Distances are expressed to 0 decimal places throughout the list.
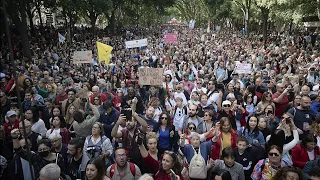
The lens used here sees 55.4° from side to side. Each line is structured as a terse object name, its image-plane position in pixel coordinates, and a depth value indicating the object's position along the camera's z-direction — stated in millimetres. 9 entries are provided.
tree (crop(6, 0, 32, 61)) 16547
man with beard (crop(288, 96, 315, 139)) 5426
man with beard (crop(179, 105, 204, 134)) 5352
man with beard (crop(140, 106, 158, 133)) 5211
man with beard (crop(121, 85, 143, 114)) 6949
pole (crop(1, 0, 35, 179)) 2233
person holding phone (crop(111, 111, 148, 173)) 4219
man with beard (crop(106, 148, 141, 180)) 3709
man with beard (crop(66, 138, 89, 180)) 4207
